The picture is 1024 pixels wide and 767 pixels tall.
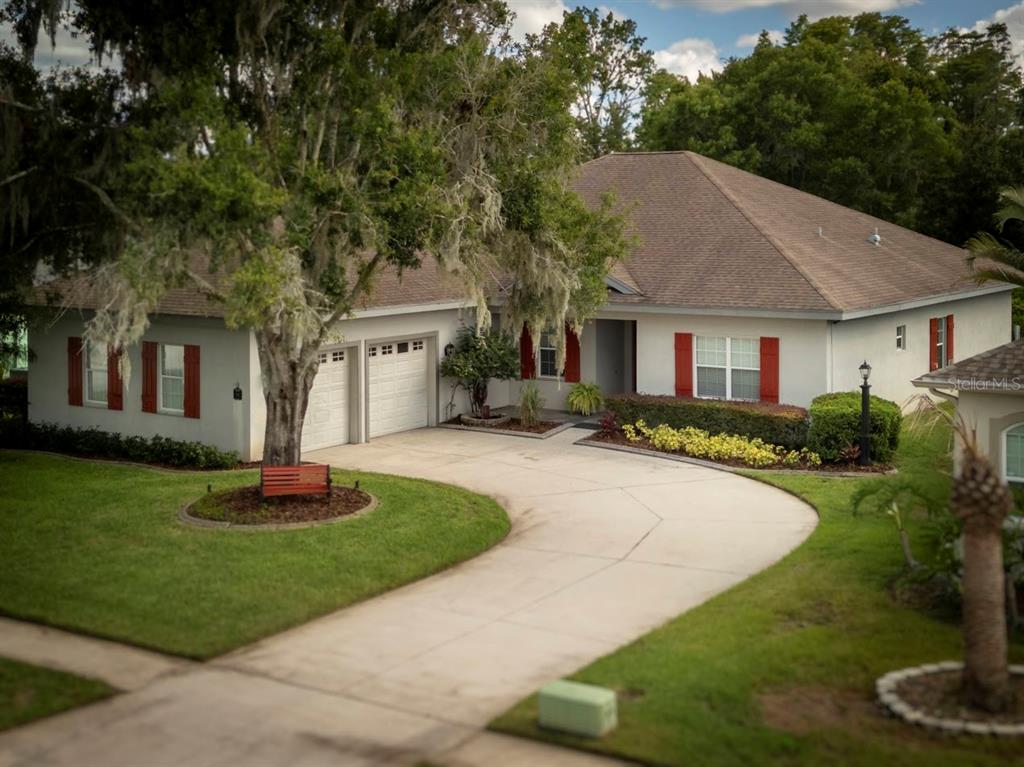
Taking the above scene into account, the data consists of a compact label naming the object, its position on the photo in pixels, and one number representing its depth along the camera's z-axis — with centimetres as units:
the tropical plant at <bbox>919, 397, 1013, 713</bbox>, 916
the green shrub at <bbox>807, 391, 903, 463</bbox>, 2066
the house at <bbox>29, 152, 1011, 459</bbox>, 2225
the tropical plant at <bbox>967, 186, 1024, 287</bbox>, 1770
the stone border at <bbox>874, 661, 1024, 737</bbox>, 876
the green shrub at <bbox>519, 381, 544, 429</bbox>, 2450
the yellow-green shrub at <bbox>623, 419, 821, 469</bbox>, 2105
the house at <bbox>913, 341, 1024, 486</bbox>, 1512
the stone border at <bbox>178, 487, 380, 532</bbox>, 1598
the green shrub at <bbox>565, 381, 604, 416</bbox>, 2530
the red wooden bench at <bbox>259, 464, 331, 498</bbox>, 1672
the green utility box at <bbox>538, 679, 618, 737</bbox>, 895
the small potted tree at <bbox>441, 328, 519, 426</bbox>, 2506
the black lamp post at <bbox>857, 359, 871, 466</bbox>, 2012
